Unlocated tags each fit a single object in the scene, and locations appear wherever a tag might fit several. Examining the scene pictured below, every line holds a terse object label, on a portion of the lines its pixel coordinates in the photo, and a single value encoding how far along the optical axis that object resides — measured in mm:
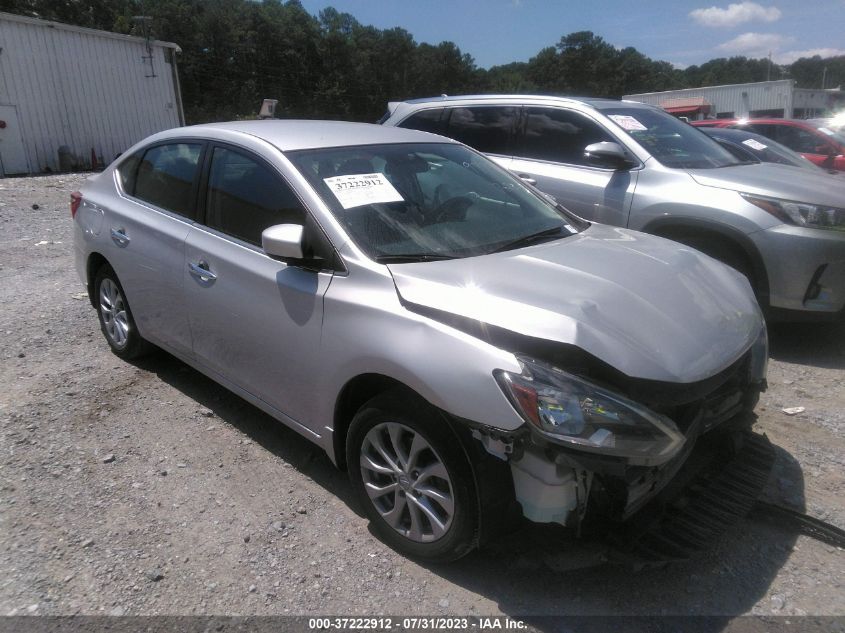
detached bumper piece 2463
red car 11172
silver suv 4633
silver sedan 2346
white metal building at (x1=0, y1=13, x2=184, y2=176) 18438
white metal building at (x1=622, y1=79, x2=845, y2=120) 35278
